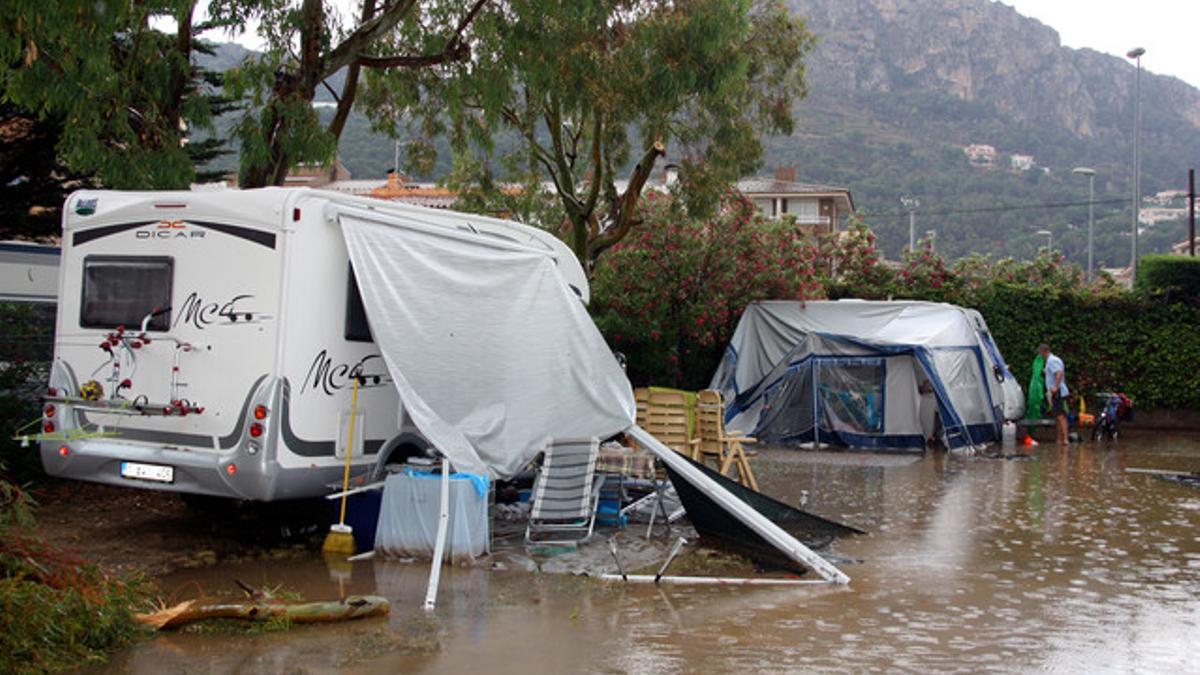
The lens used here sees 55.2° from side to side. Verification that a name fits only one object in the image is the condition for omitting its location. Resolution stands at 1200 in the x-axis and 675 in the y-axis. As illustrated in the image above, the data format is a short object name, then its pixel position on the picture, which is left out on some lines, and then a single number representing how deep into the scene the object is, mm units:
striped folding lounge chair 9492
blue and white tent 18578
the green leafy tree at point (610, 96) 13609
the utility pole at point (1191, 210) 36350
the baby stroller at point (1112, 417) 20875
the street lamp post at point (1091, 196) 36512
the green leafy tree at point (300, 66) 11773
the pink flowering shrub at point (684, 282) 18844
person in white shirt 19609
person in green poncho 20641
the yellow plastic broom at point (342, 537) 8812
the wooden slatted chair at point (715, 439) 12070
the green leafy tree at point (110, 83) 8781
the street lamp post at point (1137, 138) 28797
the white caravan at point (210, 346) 8266
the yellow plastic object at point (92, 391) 8602
